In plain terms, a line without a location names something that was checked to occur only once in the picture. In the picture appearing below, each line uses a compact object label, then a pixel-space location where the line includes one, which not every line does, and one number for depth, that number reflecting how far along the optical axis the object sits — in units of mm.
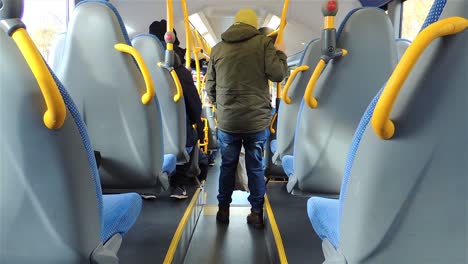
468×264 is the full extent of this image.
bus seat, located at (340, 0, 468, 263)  644
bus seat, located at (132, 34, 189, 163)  2361
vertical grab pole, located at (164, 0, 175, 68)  2109
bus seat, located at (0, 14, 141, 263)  714
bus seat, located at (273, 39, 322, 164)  2449
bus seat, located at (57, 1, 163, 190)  1470
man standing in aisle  2480
